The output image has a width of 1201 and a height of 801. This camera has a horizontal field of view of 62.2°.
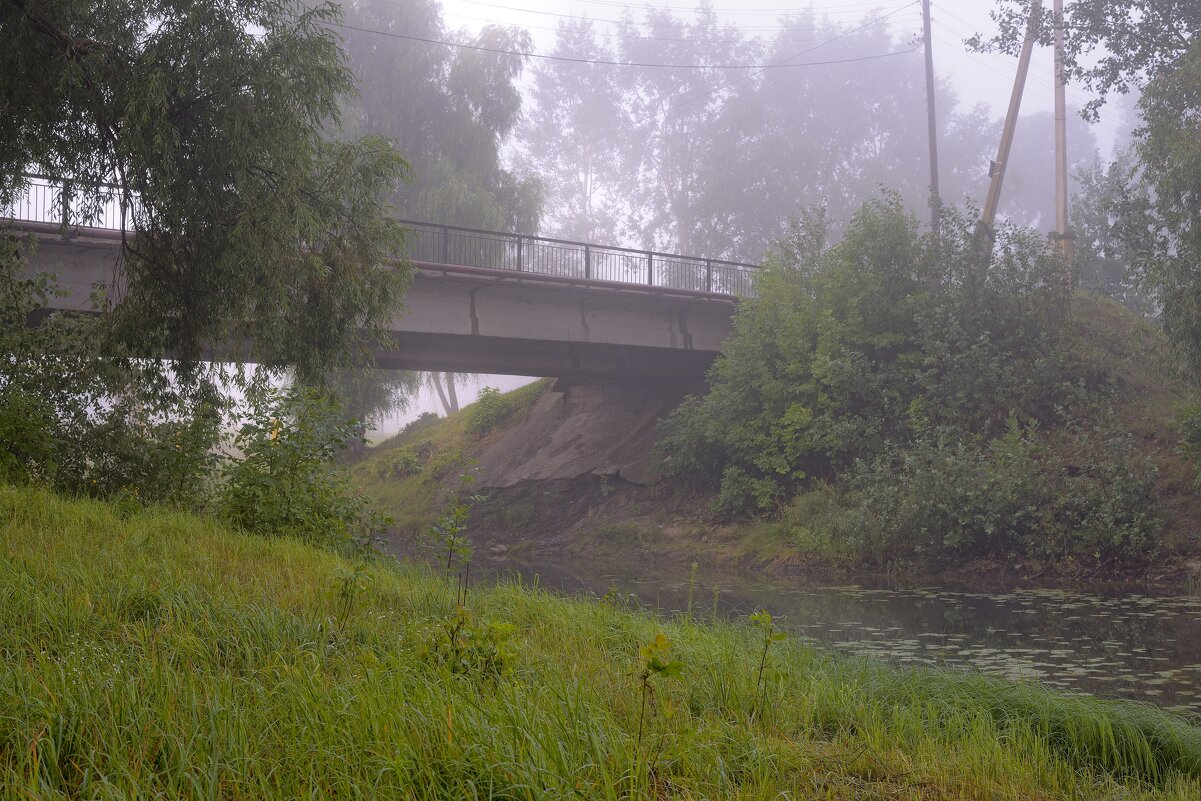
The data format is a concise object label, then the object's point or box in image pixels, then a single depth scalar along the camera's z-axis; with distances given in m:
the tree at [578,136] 57.84
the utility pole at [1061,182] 24.64
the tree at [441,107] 33.62
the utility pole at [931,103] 27.84
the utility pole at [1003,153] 23.77
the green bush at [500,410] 36.41
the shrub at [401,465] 36.12
